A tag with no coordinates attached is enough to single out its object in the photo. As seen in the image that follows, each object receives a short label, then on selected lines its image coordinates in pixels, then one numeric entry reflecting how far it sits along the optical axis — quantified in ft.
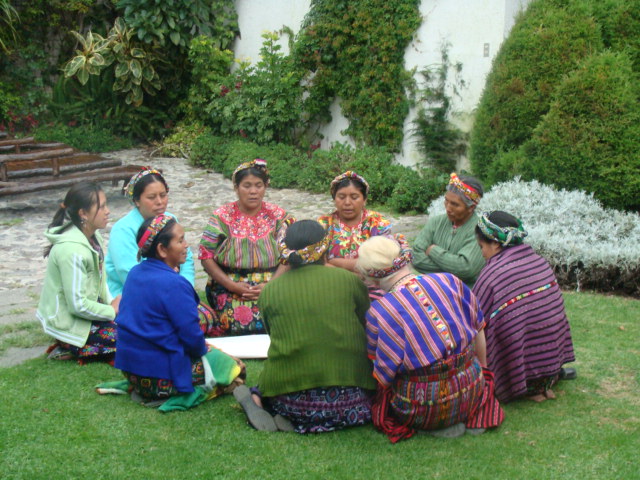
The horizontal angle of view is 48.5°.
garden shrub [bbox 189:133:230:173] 42.39
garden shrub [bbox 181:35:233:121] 45.24
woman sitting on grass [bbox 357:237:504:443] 11.64
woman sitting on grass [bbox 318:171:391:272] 17.42
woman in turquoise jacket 16.84
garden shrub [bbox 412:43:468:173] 34.06
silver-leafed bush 21.39
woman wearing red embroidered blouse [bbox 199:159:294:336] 17.74
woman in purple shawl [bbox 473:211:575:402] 13.64
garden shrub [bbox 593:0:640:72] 25.62
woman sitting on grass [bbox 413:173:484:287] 16.67
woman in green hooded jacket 15.38
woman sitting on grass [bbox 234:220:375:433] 12.21
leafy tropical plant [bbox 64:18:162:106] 44.04
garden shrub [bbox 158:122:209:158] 46.40
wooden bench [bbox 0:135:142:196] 33.14
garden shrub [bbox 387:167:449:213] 32.17
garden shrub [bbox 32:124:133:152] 45.65
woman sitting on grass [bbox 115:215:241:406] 12.92
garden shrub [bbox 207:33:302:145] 41.50
